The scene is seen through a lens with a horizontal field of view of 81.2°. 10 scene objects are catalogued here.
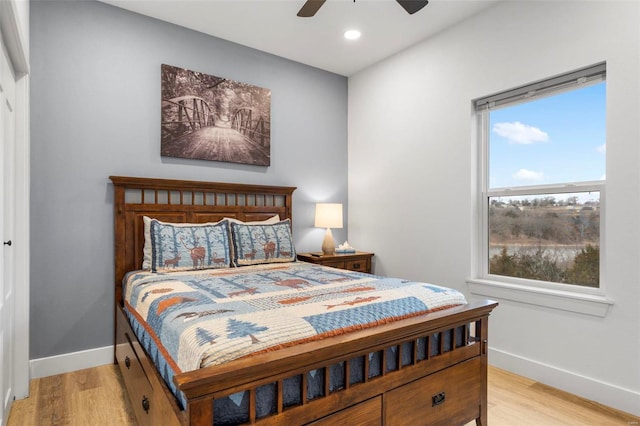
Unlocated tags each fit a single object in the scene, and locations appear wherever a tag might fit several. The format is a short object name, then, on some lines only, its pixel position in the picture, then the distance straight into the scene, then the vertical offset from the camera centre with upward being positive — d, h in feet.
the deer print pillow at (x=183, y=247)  8.89 -0.94
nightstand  11.79 -1.64
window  8.14 +0.73
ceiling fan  7.19 +4.13
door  6.11 -0.41
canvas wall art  10.39 +2.69
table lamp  12.48 -0.30
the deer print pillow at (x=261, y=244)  10.08 -0.98
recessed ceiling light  10.93 +5.19
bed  3.84 -2.05
